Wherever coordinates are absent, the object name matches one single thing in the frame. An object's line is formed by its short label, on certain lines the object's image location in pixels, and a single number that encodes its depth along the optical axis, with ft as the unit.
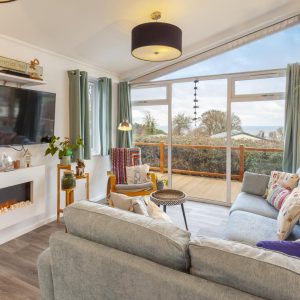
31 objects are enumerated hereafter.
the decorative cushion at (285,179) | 9.52
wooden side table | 11.56
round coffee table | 9.63
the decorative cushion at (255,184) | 10.67
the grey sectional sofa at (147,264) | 2.97
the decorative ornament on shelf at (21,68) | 8.91
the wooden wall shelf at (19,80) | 9.08
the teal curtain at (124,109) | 16.16
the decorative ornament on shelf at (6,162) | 9.52
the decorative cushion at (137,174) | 13.52
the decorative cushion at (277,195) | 8.81
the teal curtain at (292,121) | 12.03
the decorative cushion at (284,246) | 3.79
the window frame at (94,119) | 15.23
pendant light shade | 13.76
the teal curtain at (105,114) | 14.85
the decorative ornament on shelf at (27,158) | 10.41
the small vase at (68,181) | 11.24
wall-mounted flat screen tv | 9.43
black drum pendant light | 7.77
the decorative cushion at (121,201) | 5.77
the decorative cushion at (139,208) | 5.65
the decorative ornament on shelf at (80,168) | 12.22
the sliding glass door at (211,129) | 13.53
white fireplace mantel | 9.30
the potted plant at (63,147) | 11.14
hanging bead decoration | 15.17
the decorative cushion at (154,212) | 5.52
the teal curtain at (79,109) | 12.51
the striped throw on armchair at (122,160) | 14.05
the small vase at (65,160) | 11.53
